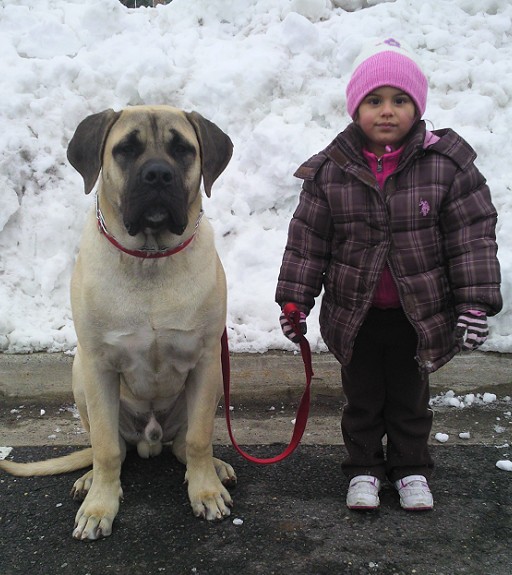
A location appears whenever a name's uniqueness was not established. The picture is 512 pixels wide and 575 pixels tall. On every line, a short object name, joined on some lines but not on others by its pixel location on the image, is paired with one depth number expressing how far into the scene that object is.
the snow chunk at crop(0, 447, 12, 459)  3.22
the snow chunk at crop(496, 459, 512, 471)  2.98
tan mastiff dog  2.54
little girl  2.50
